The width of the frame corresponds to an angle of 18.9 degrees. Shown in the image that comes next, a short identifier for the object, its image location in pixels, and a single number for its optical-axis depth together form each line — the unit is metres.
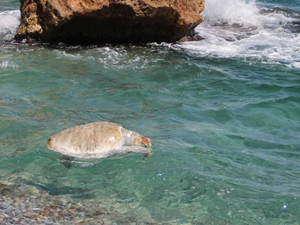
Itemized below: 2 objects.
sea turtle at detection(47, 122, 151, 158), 9.44
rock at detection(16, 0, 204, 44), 17.58
